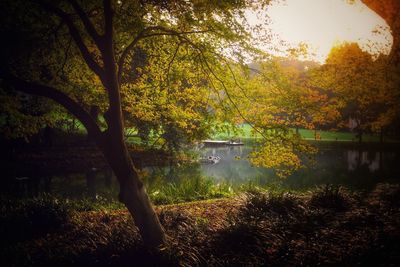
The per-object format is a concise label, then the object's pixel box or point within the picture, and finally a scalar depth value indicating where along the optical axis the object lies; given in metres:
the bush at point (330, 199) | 9.84
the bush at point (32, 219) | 8.97
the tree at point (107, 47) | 7.00
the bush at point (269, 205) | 9.34
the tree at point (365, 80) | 23.41
